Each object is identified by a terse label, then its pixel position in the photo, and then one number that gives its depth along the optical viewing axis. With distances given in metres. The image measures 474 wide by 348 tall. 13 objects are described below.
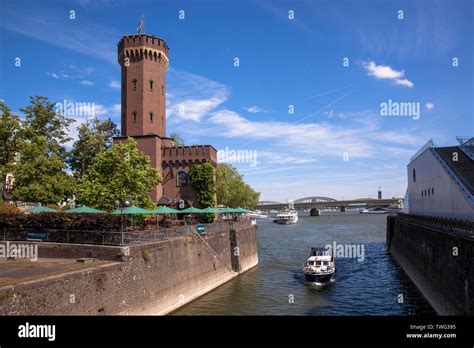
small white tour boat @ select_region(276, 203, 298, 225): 146.75
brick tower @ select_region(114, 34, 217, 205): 56.16
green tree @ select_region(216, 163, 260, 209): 85.12
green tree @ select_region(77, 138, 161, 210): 40.31
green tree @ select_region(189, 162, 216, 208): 54.69
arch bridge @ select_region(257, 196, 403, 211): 174.75
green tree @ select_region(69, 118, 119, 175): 60.91
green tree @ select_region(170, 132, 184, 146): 94.36
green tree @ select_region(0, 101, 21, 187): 45.00
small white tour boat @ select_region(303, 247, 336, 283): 35.59
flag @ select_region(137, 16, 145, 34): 58.74
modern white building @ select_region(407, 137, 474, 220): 32.94
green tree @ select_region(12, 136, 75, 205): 42.25
